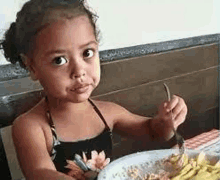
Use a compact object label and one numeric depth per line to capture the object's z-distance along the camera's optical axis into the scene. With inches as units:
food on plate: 17.9
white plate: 16.7
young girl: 15.8
